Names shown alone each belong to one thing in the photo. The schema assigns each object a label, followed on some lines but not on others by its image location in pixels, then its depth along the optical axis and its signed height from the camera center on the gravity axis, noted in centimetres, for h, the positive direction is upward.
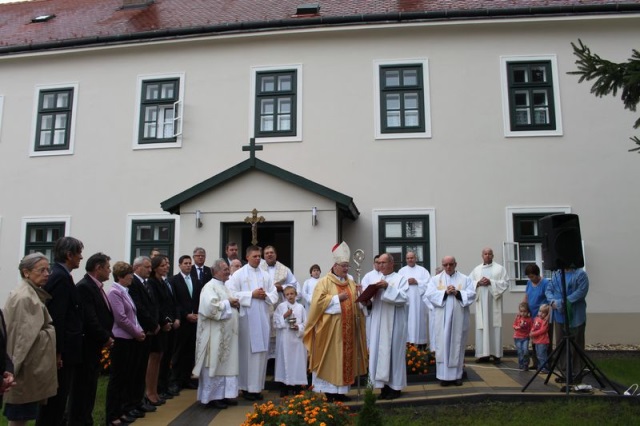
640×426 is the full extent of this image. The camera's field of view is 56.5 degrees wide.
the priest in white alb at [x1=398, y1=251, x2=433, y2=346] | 1157 -43
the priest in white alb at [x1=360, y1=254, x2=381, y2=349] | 849 +0
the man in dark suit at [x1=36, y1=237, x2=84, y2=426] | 581 -38
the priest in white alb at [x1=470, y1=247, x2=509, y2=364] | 1126 -46
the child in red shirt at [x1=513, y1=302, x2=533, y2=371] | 1008 -87
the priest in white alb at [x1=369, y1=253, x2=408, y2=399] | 807 -72
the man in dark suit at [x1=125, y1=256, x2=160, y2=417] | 732 -51
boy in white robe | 877 -95
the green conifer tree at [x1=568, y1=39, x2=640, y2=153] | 736 +258
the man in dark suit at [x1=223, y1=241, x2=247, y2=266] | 1033 +52
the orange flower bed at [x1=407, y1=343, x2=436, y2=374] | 941 -124
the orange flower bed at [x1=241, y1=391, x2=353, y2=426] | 582 -131
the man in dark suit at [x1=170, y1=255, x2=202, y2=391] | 914 -65
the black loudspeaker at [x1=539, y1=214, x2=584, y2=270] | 800 +56
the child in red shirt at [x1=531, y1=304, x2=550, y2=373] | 927 -77
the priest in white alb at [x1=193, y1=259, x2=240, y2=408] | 798 -85
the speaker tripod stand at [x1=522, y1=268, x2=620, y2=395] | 740 -96
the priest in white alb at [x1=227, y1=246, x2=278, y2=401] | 862 -63
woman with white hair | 520 -55
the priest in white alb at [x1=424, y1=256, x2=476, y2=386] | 876 -63
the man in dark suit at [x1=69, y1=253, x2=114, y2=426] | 611 -63
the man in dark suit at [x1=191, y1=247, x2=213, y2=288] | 966 +21
